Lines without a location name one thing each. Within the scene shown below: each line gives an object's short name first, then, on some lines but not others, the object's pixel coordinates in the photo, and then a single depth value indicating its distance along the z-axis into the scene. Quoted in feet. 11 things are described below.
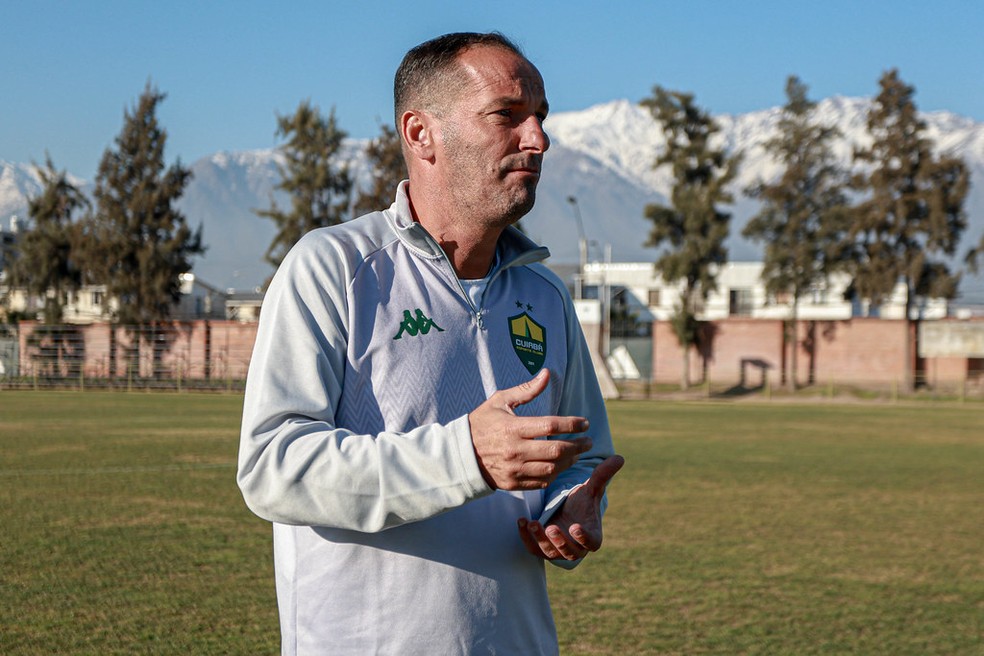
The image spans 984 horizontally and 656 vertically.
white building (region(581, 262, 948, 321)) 242.58
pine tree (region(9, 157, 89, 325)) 184.24
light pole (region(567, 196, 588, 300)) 174.60
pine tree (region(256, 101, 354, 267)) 183.93
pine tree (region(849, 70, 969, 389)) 160.35
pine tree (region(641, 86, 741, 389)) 172.35
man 6.84
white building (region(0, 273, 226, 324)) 188.96
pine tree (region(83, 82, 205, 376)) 176.45
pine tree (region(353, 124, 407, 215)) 184.14
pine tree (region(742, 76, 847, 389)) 175.22
